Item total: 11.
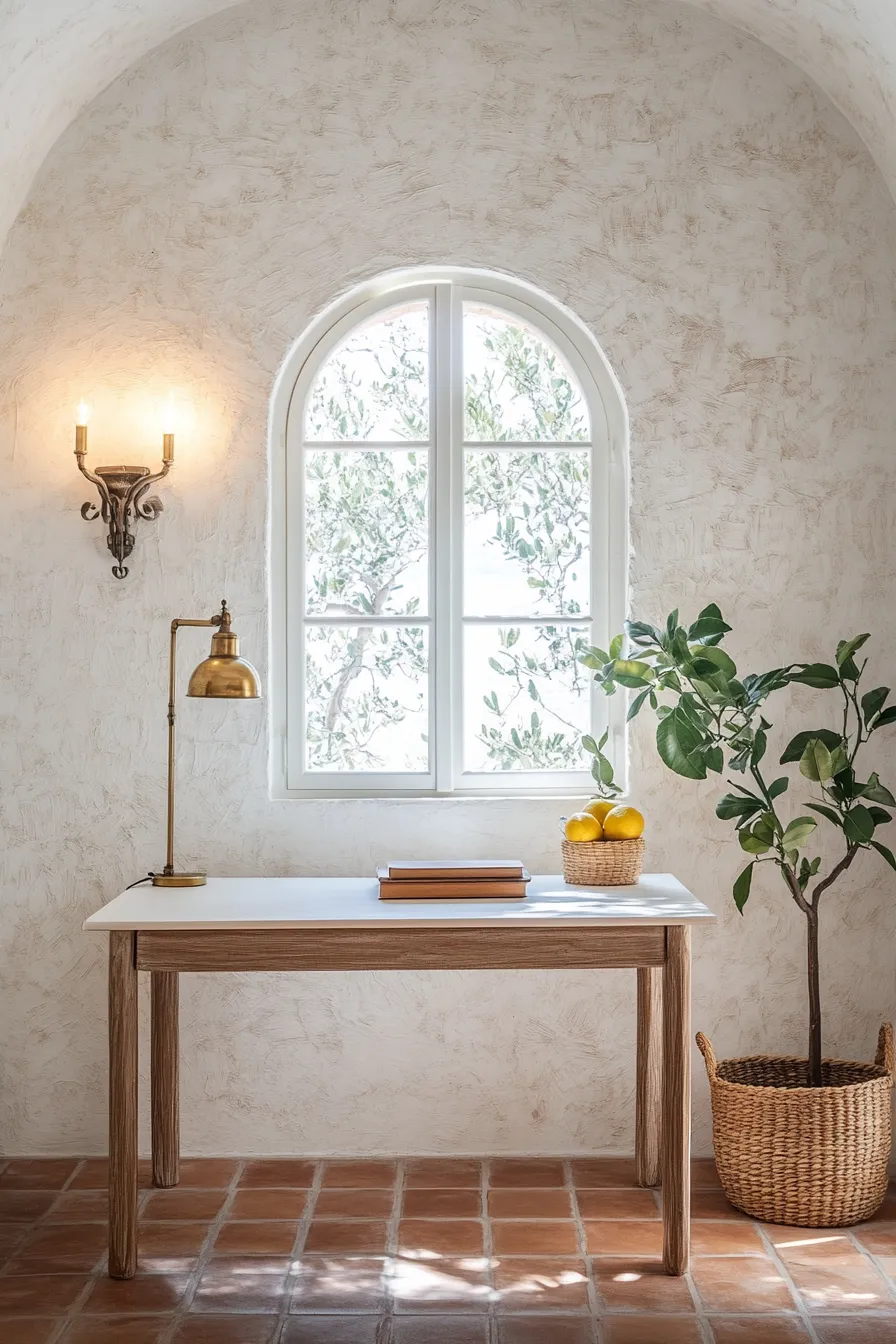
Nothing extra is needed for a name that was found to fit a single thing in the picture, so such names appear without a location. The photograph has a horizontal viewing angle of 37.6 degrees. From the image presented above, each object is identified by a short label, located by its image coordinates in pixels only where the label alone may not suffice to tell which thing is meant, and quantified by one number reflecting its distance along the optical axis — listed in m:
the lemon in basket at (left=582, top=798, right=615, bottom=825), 3.27
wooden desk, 2.82
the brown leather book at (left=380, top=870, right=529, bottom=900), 3.07
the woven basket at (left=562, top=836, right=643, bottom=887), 3.22
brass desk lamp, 3.19
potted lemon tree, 3.15
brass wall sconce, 3.51
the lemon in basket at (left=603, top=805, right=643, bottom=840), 3.22
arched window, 3.72
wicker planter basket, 3.15
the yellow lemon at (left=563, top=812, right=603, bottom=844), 3.23
